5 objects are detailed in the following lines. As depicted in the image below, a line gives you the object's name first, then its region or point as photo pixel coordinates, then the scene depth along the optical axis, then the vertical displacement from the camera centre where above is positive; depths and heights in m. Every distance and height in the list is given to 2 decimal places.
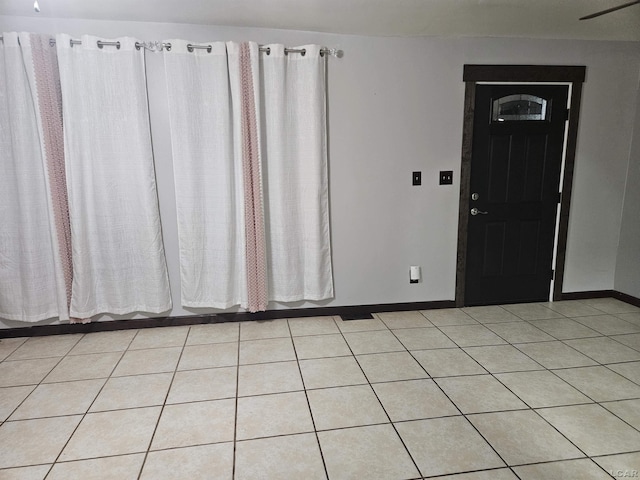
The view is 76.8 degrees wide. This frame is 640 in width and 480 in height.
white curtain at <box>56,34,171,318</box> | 2.93 -0.07
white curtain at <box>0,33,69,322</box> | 2.85 -0.24
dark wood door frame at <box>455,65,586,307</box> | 3.46 +0.41
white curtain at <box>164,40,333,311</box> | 3.08 +0.00
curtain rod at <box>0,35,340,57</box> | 2.89 +0.93
